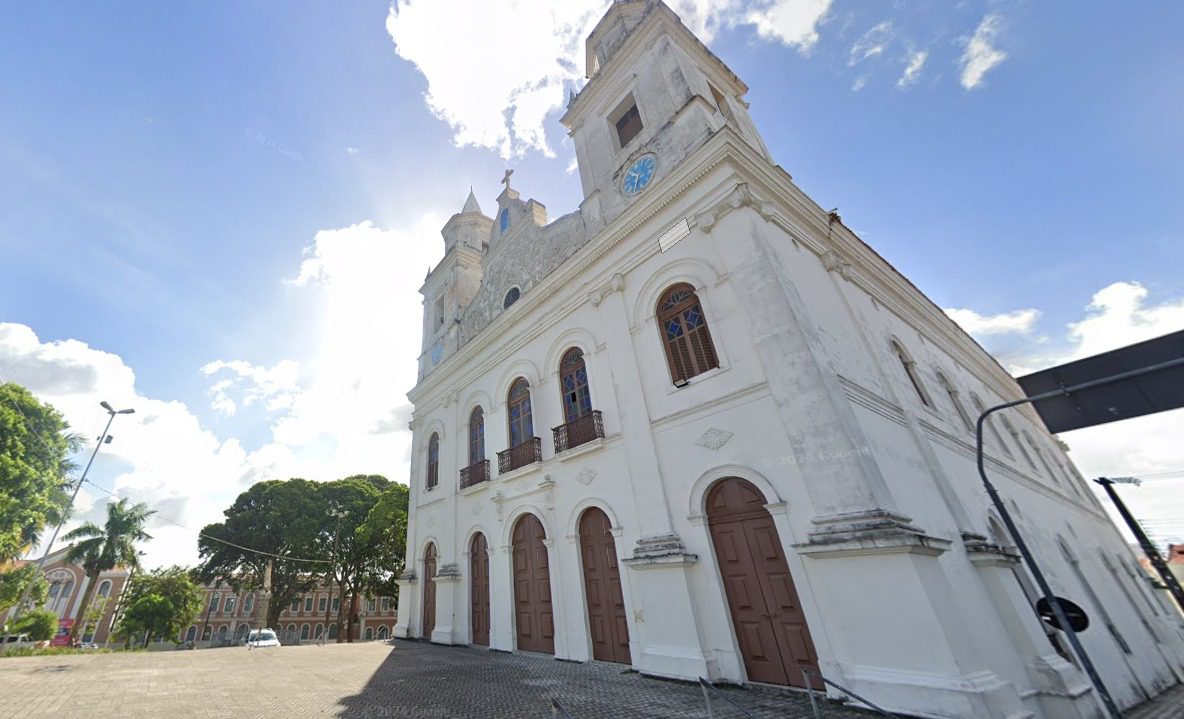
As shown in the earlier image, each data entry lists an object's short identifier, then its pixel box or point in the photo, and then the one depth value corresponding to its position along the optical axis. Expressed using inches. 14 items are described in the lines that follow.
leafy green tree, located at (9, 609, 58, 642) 931.3
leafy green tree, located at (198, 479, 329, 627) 1105.4
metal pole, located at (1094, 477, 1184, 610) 646.5
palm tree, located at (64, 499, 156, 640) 1103.0
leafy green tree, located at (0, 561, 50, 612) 671.1
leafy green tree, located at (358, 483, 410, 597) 916.6
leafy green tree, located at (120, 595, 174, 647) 1056.2
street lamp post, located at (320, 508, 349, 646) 1051.3
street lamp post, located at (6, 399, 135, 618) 712.1
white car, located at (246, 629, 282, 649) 698.3
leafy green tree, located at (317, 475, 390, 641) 1124.5
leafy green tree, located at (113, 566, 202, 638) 1061.8
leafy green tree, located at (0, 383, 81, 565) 607.8
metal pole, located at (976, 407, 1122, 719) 192.1
